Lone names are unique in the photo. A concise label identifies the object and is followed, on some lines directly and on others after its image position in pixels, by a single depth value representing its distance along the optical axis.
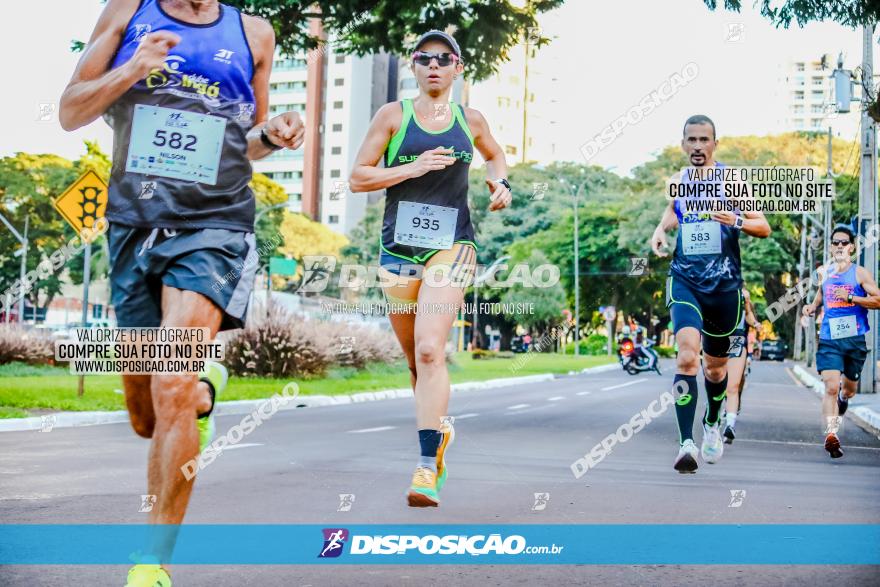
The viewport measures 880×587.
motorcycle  30.88
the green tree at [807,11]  5.18
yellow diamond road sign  11.12
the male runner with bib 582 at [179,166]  3.30
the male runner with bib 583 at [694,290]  6.44
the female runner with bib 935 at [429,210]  4.39
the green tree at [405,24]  7.24
